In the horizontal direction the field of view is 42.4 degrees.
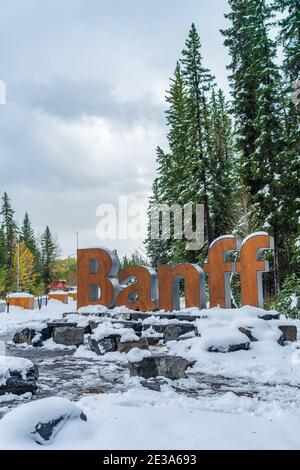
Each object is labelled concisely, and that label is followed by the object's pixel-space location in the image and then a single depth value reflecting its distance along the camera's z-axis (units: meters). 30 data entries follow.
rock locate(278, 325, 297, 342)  10.26
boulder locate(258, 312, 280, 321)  10.90
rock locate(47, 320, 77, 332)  12.33
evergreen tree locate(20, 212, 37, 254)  62.81
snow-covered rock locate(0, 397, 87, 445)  3.80
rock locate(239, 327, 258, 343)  9.81
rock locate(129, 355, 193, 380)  7.07
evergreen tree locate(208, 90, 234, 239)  25.97
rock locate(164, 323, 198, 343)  10.60
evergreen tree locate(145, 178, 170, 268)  36.59
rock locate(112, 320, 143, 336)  11.58
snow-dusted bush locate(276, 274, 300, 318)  15.05
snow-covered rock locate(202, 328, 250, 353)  8.77
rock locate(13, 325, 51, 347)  11.87
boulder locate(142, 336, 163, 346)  10.62
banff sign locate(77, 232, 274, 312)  12.02
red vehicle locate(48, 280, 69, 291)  59.59
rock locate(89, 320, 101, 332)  12.28
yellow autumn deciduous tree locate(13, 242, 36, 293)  53.24
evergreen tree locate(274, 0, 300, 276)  18.53
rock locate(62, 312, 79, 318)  14.13
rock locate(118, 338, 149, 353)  9.89
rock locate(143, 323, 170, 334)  10.98
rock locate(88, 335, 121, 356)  9.91
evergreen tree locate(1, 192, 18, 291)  56.79
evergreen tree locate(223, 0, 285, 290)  20.56
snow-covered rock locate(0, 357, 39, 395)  5.95
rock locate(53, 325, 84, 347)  11.52
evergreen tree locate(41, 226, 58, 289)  64.06
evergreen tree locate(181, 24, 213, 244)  25.50
